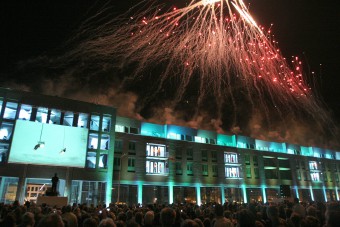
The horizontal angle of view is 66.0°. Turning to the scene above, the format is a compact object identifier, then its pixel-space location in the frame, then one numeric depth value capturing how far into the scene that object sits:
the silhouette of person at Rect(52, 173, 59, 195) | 20.84
